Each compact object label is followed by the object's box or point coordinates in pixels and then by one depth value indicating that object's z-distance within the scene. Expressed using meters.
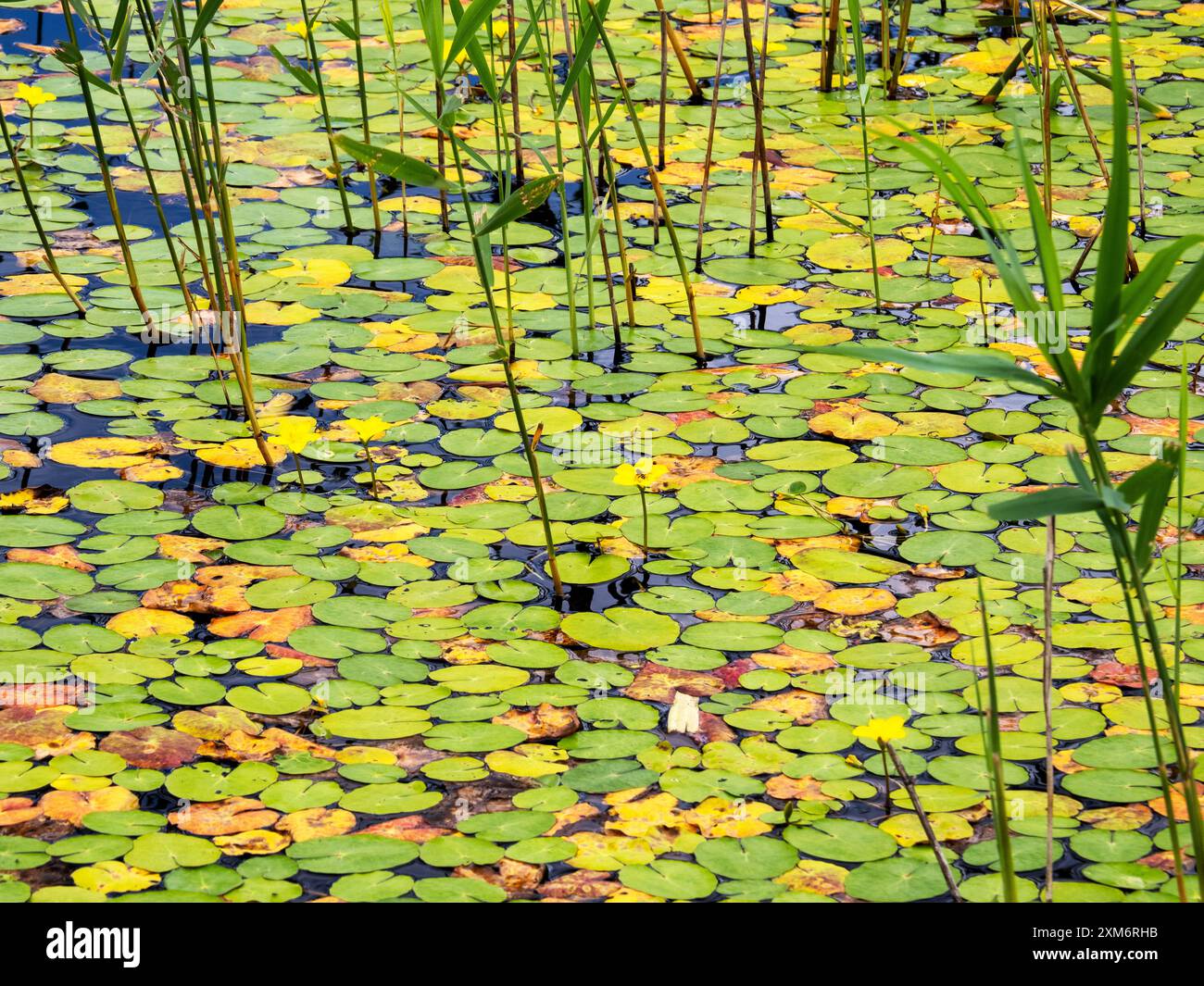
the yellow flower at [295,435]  4.37
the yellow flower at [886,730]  3.01
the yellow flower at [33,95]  6.39
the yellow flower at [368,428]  4.45
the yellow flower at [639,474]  4.12
